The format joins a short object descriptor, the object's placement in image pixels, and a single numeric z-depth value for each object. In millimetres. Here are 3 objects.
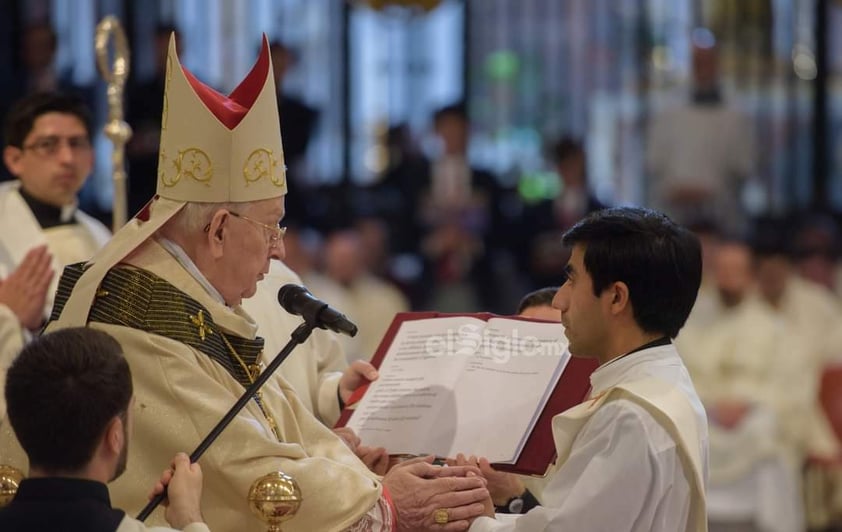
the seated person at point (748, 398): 15937
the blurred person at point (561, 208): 17335
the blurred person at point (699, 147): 18408
